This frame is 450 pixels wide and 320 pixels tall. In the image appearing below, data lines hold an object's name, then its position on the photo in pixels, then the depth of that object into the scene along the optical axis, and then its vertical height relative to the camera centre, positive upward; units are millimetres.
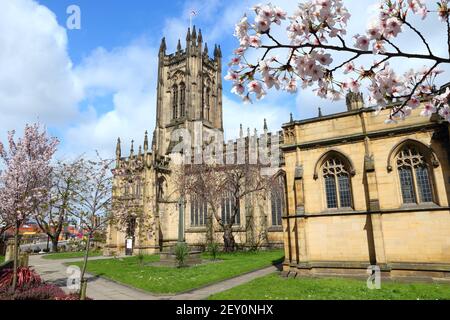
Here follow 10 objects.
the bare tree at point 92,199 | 13152 +1127
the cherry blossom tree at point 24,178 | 12555 +2164
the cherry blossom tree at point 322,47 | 3414 +2018
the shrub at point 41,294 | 10993 -2534
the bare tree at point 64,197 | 12797 +1250
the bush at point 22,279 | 12505 -2261
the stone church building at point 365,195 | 13492 +1105
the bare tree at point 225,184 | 31219 +4095
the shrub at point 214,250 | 24628 -2297
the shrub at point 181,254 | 20609 -2123
